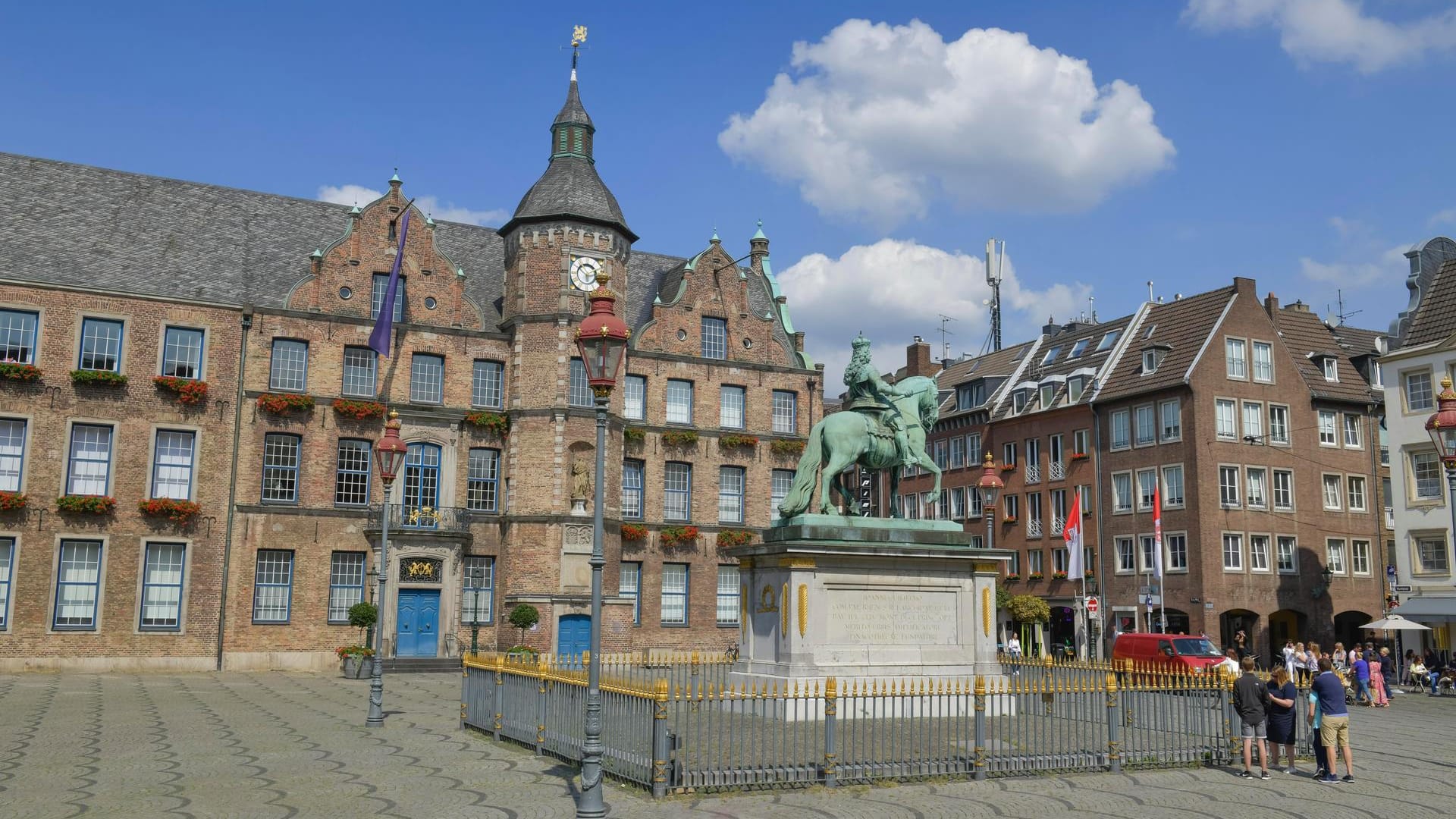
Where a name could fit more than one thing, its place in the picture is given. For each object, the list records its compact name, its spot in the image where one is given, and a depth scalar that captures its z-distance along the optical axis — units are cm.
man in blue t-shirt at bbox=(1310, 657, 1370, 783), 1548
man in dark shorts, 1585
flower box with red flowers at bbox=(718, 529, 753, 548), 4506
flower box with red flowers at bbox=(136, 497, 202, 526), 3691
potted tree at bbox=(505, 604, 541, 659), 3878
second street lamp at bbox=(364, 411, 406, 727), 2119
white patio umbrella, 3900
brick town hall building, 3666
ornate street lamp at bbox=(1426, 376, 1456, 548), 1894
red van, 3284
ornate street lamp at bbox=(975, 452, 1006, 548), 3058
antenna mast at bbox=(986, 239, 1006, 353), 7719
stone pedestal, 1802
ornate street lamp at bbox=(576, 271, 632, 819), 1176
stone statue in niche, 4119
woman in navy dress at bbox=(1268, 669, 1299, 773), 1609
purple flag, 3969
